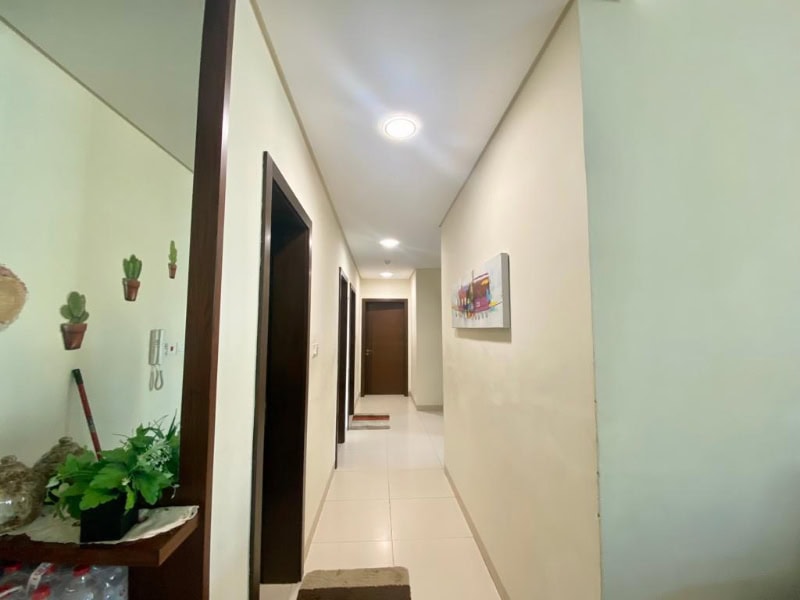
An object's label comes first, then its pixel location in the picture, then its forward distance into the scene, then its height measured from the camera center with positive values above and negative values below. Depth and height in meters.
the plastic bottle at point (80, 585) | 0.63 -0.48
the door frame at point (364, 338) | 6.93 -0.13
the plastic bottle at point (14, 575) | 0.61 -0.45
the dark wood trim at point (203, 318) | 0.77 +0.03
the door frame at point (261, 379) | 1.19 -0.18
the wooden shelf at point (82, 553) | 0.59 -0.40
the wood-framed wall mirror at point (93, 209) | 0.79 +0.33
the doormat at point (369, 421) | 4.84 -1.34
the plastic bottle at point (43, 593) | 0.61 -0.48
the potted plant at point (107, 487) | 0.61 -0.29
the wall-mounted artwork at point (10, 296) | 0.75 +0.08
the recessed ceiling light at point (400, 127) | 1.76 +1.11
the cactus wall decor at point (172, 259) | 0.97 +0.21
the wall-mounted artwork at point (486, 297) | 1.66 +0.21
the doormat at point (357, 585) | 1.74 -1.36
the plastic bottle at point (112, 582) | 0.67 -0.52
